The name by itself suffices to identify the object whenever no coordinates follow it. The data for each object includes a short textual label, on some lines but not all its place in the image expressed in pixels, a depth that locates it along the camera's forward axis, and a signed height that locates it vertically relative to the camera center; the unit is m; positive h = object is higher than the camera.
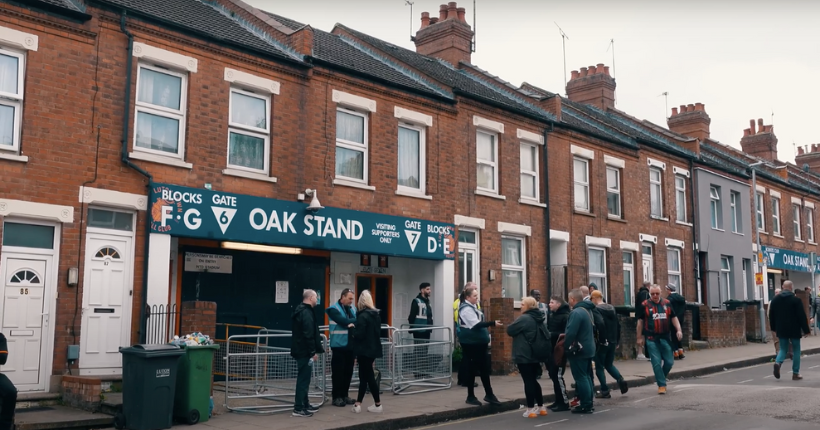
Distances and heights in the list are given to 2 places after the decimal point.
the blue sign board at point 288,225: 12.77 +1.54
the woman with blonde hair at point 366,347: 10.84 -0.62
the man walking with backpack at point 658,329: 12.99 -0.41
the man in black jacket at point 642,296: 19.12 +0.24
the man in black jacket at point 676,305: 18.08 +0.01
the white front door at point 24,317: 11.09 -0.21
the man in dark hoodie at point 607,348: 12.71 -0.73
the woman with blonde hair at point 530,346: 10.96 -0.60
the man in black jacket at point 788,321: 14.13 -0.29
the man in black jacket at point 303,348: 10.52 -0.62
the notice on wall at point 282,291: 15.16 +0.27
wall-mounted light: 11.55 +0.42
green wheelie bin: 10.02 -1.11
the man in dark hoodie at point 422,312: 15.01 -0.15
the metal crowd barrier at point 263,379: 11.14 -1.14
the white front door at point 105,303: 11.88 +0.01
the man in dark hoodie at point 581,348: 11.23 -0.64
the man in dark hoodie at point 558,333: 11.79 -0.45
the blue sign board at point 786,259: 30.73 +2.00
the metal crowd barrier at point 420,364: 12.98 -1.06
